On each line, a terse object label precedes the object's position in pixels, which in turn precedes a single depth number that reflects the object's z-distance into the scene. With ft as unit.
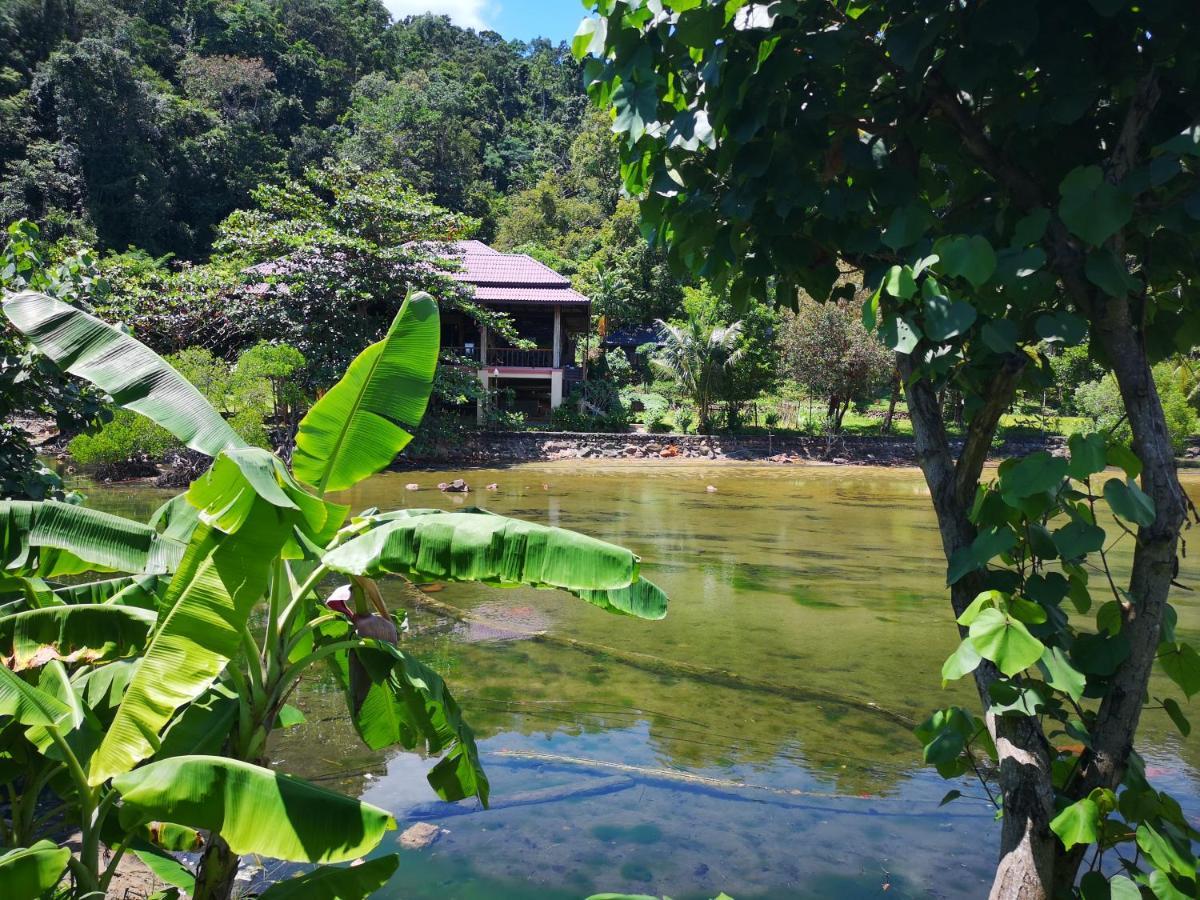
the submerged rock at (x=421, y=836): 13.00
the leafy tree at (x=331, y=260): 69.15
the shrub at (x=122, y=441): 53.42
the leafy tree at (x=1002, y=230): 6.79
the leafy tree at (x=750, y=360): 91.76
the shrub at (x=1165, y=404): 77.36
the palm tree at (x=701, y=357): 89.20
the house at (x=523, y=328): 89.25
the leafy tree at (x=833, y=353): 85.51
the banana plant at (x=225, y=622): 7.29
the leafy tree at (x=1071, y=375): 90.68
